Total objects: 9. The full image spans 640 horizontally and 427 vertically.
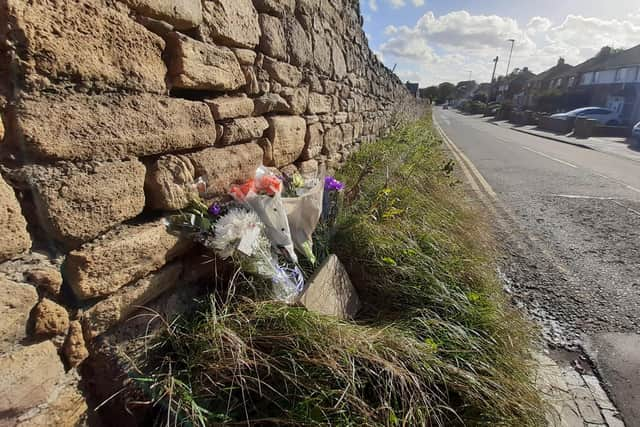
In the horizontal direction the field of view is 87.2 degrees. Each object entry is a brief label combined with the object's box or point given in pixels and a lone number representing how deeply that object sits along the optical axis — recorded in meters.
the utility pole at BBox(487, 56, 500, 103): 59.26
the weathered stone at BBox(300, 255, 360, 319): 1.81
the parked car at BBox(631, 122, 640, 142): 15.12
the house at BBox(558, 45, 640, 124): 30.45
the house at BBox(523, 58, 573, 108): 42.03
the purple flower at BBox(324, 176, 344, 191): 2.55
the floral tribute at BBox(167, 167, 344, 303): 1.54
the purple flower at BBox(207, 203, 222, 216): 1.61
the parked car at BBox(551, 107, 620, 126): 24.10
